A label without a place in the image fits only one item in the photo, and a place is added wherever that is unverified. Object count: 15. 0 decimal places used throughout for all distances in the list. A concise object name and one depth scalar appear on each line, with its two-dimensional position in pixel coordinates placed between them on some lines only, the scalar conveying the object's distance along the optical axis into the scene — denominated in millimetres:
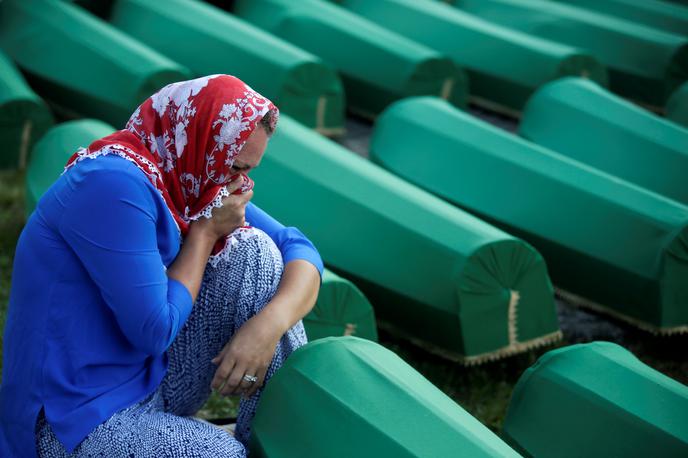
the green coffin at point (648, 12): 10445
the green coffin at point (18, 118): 6996
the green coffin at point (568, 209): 5555
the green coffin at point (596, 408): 3646
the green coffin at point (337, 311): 4750
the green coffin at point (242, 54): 7723
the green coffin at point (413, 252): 5105
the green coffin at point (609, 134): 6656
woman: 3127
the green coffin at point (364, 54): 8297
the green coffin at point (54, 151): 5809
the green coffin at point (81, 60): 7258
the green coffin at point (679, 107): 8013
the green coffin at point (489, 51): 8703
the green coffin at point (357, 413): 3148
